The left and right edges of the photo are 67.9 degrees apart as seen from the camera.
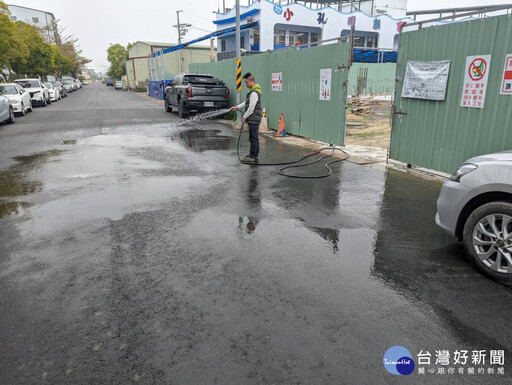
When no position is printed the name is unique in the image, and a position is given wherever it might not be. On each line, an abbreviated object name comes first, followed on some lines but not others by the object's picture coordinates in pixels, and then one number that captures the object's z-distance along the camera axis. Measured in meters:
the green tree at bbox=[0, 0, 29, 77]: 22.77
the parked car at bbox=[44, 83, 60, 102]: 31.99
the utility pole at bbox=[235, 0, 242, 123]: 15.07
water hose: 7.69
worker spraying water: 8.56
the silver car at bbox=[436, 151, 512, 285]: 3.61
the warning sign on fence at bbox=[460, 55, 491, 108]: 6.28
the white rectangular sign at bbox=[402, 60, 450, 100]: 6.99
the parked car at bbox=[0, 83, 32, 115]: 18.77
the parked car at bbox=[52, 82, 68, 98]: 37.11
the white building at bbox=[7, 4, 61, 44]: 71.69
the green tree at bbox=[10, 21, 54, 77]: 33.97
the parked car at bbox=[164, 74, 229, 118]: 17.00
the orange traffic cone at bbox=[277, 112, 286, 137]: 12.60
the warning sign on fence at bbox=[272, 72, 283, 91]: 12.84
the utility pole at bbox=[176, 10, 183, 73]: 57.38
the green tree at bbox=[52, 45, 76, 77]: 56.03
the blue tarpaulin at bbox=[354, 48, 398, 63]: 28.71
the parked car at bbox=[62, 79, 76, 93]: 52.65
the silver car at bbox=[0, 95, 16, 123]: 15.49
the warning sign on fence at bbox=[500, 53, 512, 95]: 5.90
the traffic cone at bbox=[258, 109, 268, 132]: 13.64
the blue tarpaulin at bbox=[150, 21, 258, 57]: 27.92
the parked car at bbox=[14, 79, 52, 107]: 25.28
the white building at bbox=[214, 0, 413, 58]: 31.42
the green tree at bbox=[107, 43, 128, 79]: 88.12
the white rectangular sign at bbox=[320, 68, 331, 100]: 10.27
